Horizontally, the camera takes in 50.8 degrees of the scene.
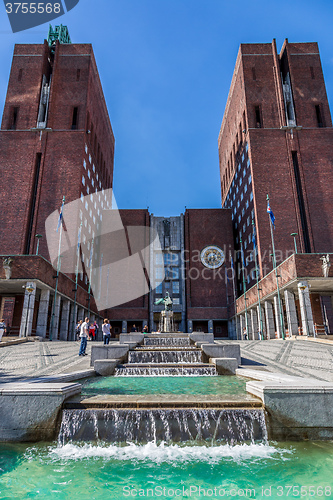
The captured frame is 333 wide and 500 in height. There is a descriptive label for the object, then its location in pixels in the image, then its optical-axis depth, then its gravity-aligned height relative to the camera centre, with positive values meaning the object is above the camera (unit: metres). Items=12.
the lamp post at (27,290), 28.53 +4.66
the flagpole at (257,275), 37.16 +8.49
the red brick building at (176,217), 39.25 +19.27
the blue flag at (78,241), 44.00 +13.19
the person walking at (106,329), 18.92 +1.08
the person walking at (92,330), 26.25 +1.46
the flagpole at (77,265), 39.46 +9.98
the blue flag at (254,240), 42.73 +12.79
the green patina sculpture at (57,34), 64.69 +56.67
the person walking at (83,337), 16.99 +0.61
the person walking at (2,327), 21.06 +1.37
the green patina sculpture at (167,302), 30.23 +3.90
